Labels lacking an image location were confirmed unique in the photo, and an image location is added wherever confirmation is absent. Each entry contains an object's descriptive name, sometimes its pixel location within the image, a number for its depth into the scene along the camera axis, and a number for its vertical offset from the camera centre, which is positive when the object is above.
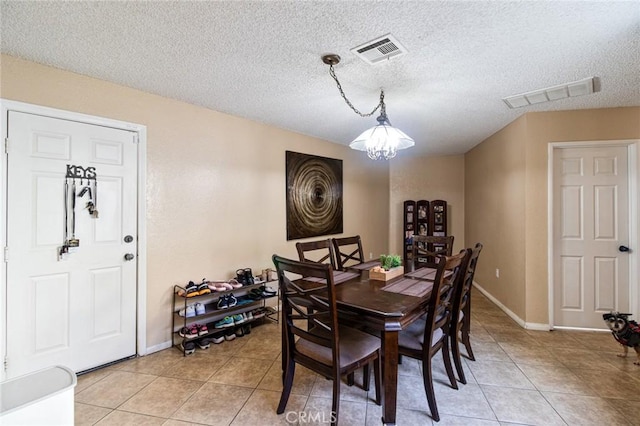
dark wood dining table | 1.65 -0.57
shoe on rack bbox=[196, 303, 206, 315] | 2.76 -0.90
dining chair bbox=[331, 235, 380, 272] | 2.80 -0.45
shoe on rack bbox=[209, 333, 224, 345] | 2.88 -1.23
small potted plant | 2.36 -0.45
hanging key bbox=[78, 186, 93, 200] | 2.34 +0.19
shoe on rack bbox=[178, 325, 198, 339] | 2.68 -1.08
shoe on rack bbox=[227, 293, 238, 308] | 2.89 -0.86
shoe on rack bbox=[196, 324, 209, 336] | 2.75 -1.09
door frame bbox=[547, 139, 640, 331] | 2.98 +0.14
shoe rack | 2.78 -0.95
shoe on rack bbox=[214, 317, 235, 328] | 2.89 -1.08
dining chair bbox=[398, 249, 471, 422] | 1.78 -0.81
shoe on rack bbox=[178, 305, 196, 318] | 2.68 -0.91
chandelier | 2.28 +0.62
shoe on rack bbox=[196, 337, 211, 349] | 2.76 -1.22
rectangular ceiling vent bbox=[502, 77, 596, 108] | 2.47 +1.12
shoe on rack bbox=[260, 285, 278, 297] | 3.24 -0.87
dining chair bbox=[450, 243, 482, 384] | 2.14 -0.69
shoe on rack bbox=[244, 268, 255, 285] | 3.19 -0.69
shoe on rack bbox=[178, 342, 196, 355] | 2.66 -1.23
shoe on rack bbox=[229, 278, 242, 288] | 3.02 -0.72
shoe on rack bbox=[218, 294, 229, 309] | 2.86 -0.86
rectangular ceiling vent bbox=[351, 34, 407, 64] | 1.85 +1.11
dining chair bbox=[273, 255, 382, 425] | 1.60 -0.80
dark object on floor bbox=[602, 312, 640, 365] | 2.31 -0.94
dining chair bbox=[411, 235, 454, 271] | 3.03 -0.39
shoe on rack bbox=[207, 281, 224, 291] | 2.87 -0.71
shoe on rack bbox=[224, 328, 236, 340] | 2.95 -1.22
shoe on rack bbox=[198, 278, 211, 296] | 2.77 -0.71
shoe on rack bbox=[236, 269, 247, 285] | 3.18 -0.68
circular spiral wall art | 4.02 +0.30
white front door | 2.07 -0.26
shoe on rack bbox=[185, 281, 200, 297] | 2.71 -0.70
